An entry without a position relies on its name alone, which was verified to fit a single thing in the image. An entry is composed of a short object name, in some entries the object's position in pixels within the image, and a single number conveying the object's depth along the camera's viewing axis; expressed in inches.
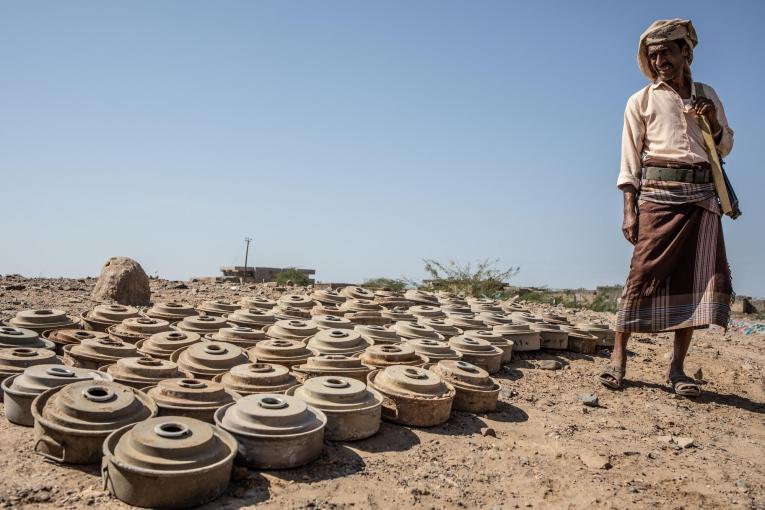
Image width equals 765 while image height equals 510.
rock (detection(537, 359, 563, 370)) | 219.0
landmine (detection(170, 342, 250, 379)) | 157.4
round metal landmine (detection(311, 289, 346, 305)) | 277.4
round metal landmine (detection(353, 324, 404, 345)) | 201.2
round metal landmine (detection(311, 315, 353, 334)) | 217.1
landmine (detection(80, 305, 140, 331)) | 204.2
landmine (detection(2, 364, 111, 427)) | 127.5
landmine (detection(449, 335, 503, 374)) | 194.7
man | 182.5
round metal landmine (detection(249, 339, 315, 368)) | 170.9
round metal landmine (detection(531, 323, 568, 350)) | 241.8
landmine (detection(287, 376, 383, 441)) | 132.5
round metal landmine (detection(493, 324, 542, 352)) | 232.2
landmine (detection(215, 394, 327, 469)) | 115.9
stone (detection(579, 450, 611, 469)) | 129.3
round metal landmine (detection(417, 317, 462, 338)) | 226.8
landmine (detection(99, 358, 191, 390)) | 141.1
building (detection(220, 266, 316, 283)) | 718.3
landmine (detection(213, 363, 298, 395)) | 143.9
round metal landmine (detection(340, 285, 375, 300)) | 290.2
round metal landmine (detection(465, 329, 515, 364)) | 215.2
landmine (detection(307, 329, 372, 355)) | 182.1
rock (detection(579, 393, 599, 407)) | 175.8
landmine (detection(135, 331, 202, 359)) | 173.0
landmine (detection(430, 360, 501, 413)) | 160.2
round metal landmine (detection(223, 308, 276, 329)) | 221.0
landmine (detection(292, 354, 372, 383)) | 159.9
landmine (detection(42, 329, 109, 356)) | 177.6
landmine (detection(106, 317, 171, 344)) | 187.3
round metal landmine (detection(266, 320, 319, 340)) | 199.3
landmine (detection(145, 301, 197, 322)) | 222.1
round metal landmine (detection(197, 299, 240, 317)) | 244.6
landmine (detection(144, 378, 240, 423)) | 125.7
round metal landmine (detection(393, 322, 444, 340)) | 213.8
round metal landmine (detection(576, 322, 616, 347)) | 257.9
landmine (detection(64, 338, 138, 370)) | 160.1
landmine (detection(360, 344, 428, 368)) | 170.6
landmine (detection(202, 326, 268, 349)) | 190.9
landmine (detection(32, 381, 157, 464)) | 109.7
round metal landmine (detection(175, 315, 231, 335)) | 200.2
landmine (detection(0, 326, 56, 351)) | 162.4
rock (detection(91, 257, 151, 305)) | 322.0
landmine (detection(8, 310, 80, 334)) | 188.7
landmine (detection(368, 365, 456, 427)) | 144.9
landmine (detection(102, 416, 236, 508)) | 97.3
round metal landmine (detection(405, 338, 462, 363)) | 183.9
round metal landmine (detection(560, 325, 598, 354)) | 246.8
